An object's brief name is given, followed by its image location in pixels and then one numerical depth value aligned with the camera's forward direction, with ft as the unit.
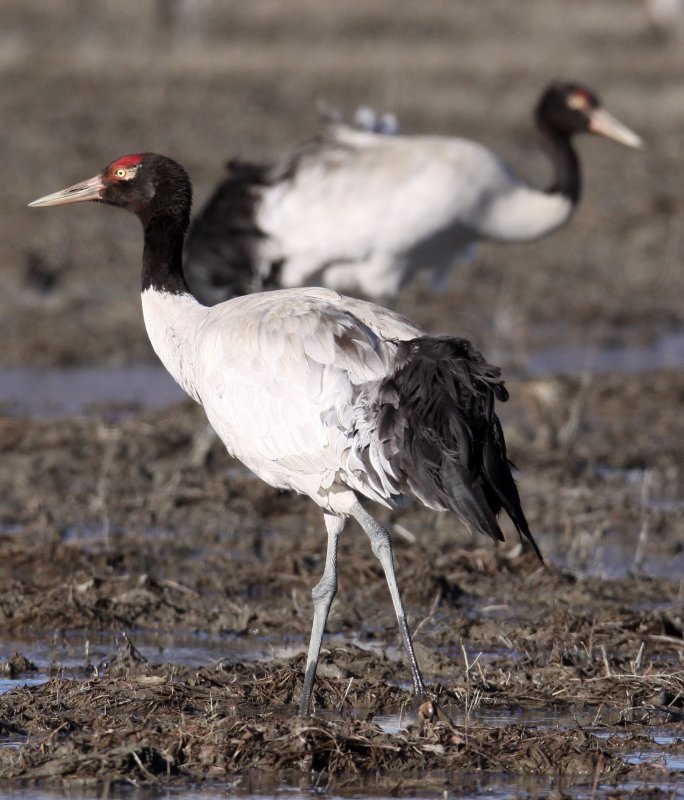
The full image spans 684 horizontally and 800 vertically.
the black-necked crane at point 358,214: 60.64
